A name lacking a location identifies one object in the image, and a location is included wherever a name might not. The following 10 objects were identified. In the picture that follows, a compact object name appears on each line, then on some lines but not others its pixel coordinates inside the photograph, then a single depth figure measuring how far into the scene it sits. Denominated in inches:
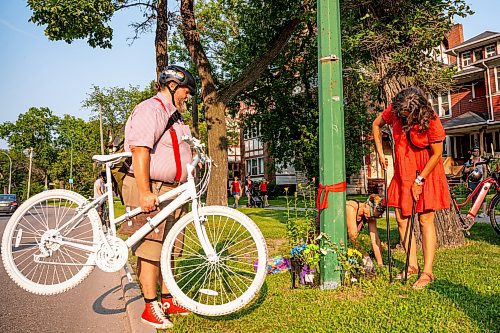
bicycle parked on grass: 271.6
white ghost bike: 145.3
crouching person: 205.5
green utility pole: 172.7
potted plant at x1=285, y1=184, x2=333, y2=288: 172.7
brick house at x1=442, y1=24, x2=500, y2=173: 1122.7
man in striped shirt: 141.2
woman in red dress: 170.9
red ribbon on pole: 173.6
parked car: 1232.2
